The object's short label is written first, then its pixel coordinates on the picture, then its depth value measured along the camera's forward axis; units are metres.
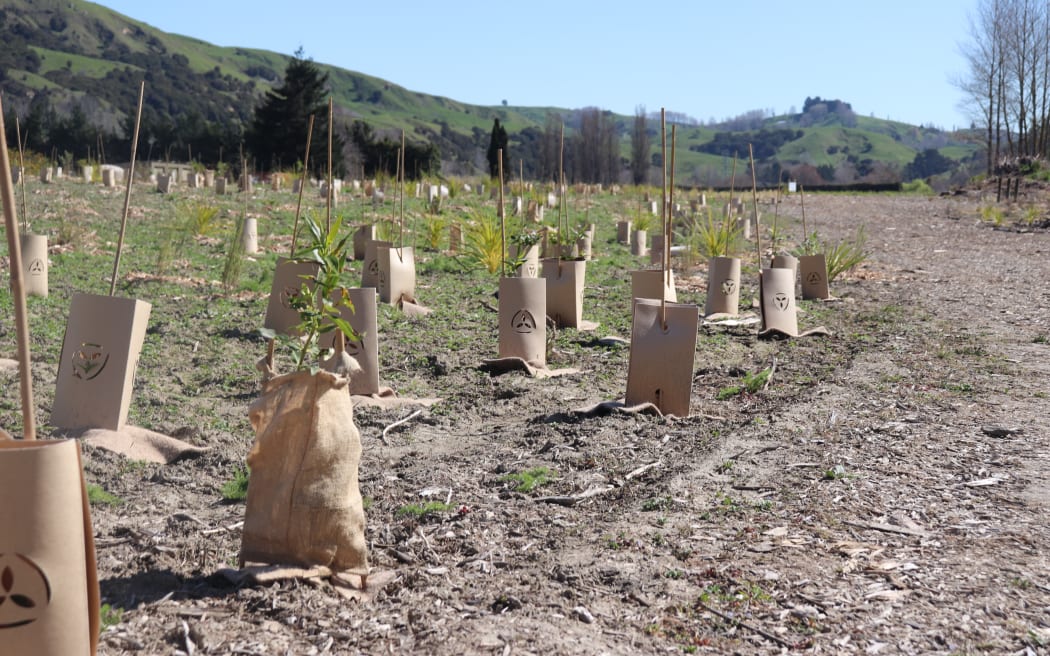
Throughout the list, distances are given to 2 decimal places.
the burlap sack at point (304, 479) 2.67
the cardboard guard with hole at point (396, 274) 7.91
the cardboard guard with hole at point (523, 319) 5.84
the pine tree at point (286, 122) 35.44
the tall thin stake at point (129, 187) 3.62
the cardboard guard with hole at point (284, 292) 6.31
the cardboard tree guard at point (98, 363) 4.10
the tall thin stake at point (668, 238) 4.64
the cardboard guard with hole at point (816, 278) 9.09
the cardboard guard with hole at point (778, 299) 6.96
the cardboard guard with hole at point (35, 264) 7.27
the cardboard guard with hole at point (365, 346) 5.14
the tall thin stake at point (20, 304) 2.05
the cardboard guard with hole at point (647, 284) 7.11
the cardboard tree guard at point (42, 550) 1.97
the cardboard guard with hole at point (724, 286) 7.67
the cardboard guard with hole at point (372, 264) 8.21
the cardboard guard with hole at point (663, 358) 4.60
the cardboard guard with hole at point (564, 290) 7.13
